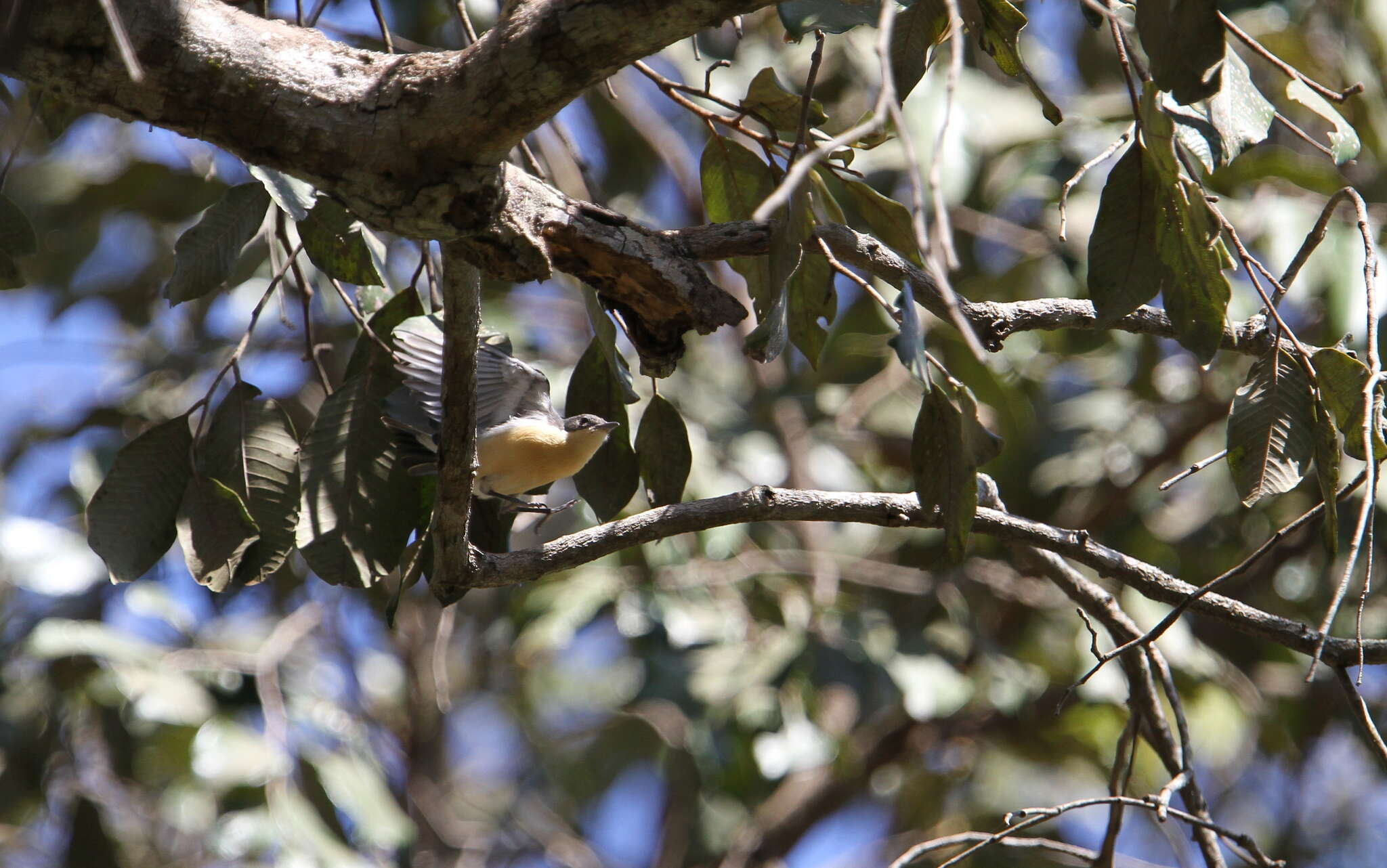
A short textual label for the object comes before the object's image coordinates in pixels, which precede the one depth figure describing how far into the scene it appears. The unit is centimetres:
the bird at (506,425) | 775
